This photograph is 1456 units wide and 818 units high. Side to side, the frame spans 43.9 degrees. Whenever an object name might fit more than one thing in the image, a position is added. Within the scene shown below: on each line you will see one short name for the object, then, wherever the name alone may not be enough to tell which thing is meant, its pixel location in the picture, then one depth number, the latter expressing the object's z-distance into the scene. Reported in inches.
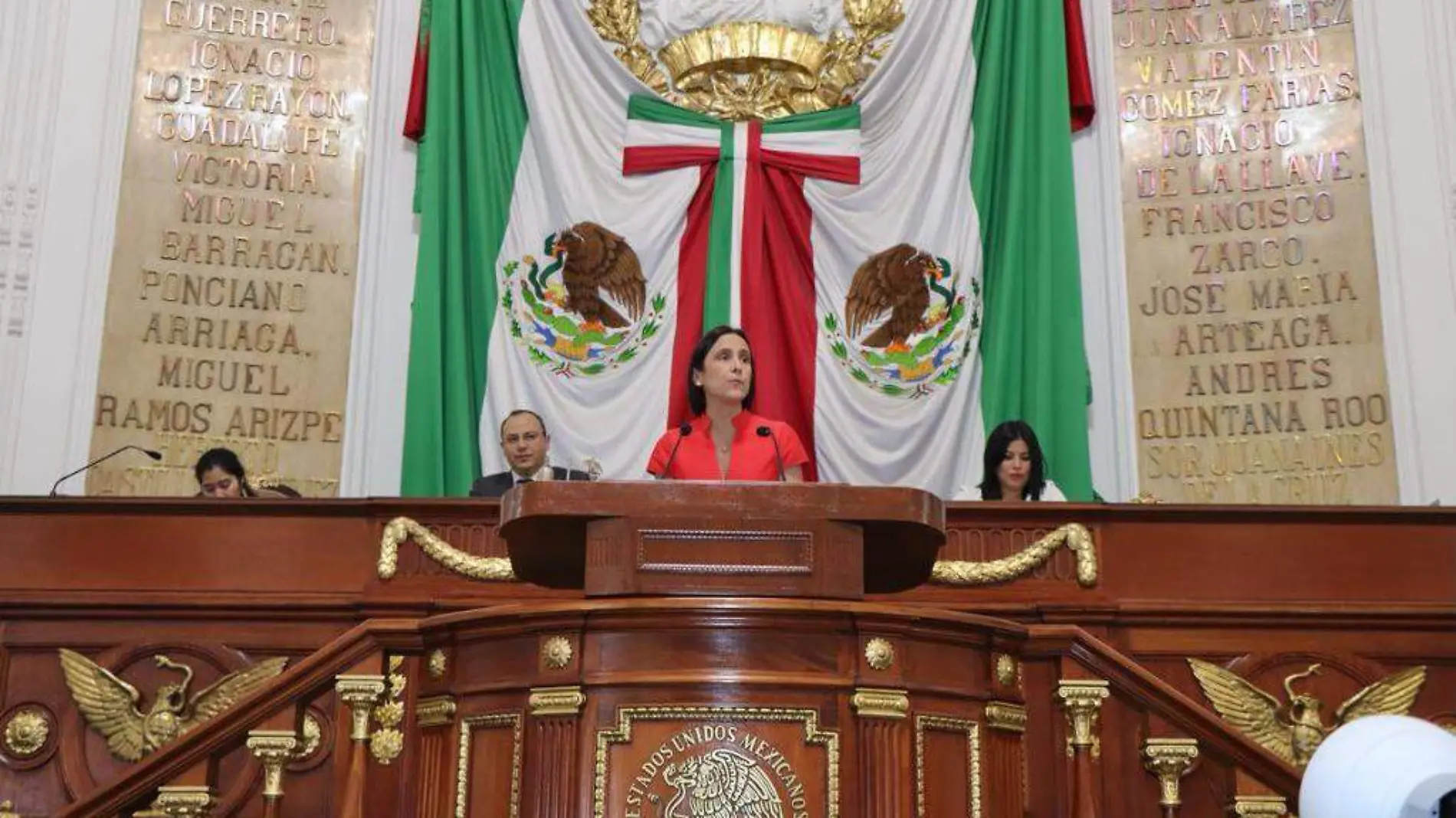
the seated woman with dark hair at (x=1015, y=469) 281.7
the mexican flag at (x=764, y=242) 346.0
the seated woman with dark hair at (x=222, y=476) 286.7
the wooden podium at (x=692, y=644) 159.5
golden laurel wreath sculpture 362.9
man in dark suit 292.4
